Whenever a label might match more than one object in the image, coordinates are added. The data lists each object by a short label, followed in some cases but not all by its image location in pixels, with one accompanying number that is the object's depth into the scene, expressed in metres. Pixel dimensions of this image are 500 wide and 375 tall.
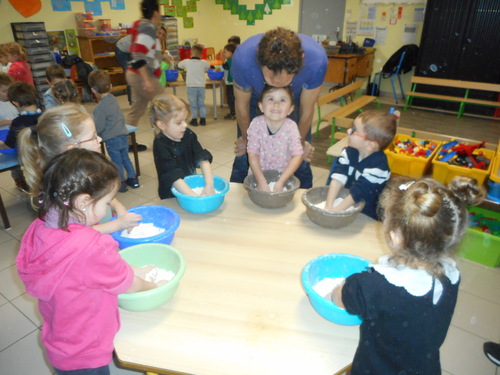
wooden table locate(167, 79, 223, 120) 5.55
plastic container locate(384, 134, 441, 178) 2.90
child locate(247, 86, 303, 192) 1.79
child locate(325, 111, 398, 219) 1.56
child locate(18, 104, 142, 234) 1.29
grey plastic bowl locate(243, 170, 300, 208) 1.58
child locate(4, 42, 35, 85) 4.21
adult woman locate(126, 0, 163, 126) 3.81
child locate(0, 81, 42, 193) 2.73
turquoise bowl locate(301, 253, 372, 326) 1.01
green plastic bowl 1.01
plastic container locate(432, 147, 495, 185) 2.56
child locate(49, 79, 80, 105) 3.15
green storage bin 2.35
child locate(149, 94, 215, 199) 1.74
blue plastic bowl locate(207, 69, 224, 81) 5.59
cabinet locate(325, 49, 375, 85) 6.41
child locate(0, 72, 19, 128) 3.22
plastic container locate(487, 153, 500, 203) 2.41
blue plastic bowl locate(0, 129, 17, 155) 2.77
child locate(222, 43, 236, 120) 5.55
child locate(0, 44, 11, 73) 4.27
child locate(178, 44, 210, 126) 5.16
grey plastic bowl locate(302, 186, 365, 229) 1.41
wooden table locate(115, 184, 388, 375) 0.93
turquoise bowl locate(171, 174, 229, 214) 1.54
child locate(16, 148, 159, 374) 0.91
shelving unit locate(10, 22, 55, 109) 5.64
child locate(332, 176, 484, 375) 0.83
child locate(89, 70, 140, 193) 3.16
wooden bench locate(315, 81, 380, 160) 4.19
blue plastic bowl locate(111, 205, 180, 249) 1.32
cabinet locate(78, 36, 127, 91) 6.68
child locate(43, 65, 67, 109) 3.62
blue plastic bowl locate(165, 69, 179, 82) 5.65
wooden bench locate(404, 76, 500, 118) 5.68
